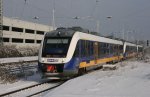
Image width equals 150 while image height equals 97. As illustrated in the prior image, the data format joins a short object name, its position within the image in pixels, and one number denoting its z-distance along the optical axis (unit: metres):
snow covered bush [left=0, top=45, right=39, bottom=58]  45.80
